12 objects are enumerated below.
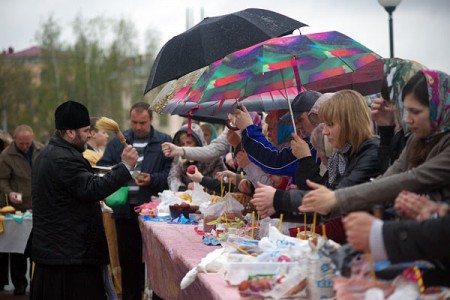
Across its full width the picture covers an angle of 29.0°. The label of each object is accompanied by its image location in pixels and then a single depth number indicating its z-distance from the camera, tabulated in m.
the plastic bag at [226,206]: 6.66
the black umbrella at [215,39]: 5.96
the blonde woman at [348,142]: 4.54
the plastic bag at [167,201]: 8.54
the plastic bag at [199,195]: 8.31
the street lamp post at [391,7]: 14.06
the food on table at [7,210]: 11.03
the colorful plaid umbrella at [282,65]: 6.42
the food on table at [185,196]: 8.61
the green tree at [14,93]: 52.06
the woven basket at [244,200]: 6.69
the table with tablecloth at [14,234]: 10.86
